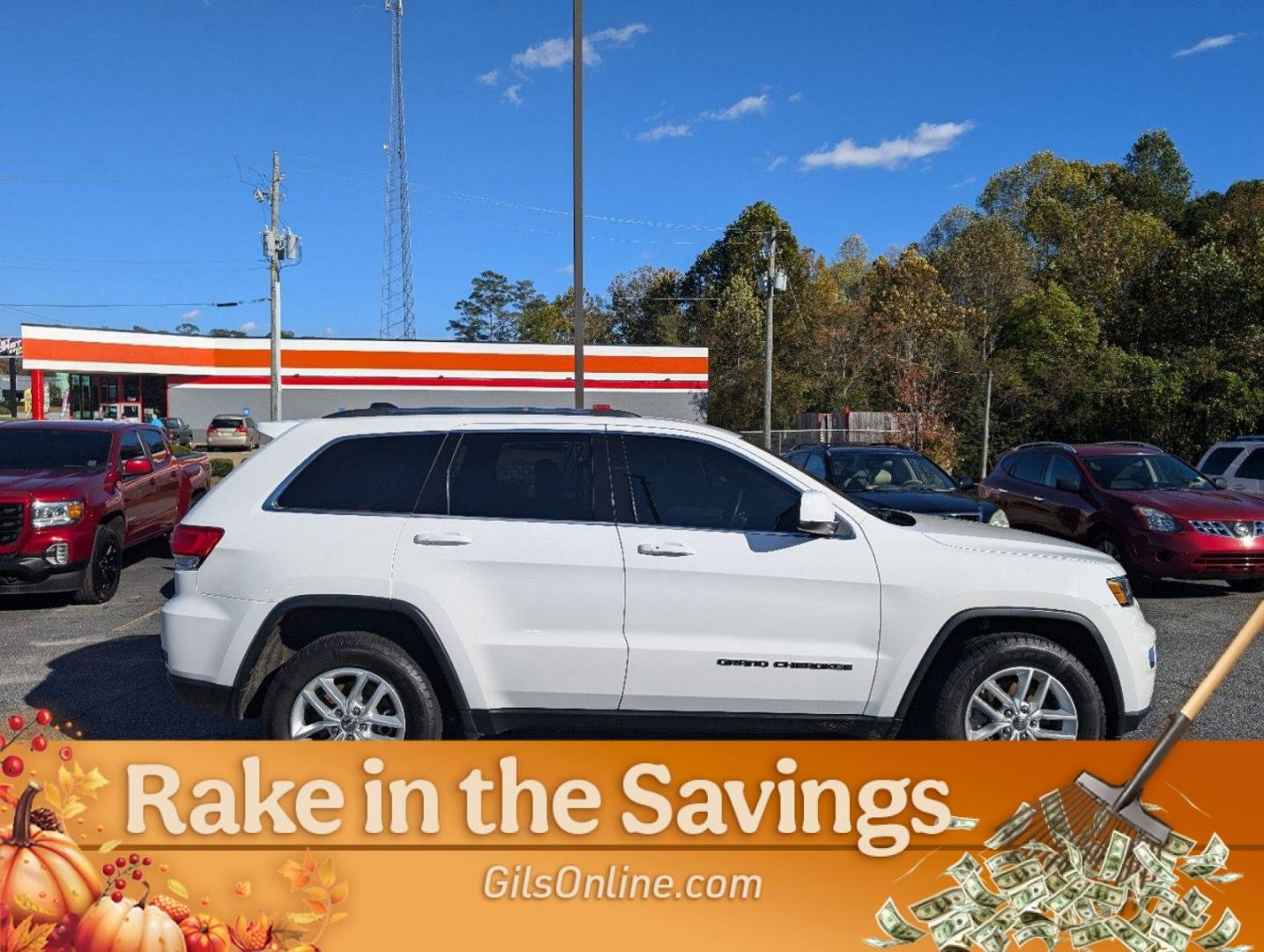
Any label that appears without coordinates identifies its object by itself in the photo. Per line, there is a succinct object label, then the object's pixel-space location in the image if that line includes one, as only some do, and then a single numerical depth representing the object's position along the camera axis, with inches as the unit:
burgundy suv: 343.9
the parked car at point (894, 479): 365.1
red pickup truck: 312.2
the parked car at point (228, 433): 1545.3
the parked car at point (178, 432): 1475.1
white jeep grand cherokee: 154.3
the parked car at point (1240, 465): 476.7
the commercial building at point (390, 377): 1683.1
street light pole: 486.3
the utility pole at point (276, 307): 1131.3
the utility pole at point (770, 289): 1018.7
